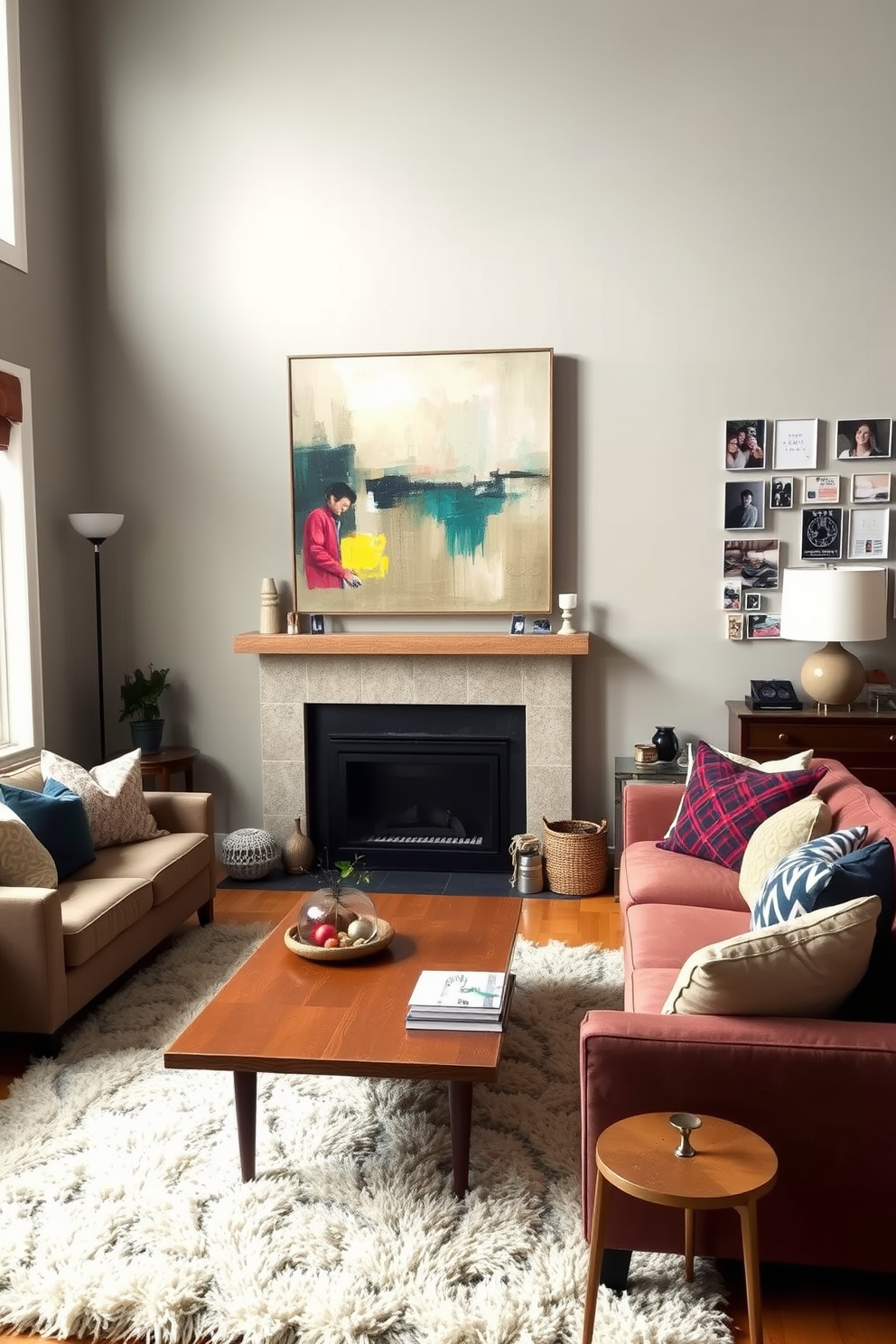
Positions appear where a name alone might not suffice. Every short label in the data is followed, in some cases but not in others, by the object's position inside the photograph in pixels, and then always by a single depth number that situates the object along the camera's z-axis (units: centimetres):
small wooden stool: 187
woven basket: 501
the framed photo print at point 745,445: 505
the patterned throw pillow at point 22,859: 351
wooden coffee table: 256
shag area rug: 221
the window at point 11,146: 489
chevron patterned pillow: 237
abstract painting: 519
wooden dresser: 462
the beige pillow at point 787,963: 215
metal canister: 509
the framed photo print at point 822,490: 502
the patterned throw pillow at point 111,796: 428
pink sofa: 209
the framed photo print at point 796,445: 500
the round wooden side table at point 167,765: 522
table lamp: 454
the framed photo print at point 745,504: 509
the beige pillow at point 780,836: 326
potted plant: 538
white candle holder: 513
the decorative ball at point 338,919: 319
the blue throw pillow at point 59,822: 385
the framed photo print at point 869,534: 501
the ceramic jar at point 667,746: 505
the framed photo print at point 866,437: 497
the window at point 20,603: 500
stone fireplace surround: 523
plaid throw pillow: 370
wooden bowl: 312
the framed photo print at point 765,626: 513
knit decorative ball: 523
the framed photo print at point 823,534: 505
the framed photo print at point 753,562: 512
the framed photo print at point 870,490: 499
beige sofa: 334
